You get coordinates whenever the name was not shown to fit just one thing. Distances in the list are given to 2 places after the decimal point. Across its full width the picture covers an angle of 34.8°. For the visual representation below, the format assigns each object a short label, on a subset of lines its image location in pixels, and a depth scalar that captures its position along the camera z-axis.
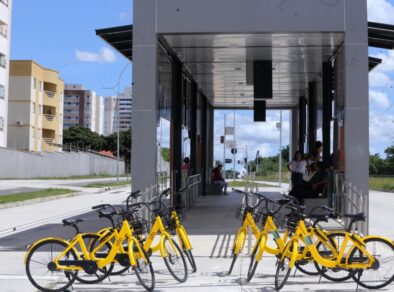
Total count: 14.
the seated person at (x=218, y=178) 27.55
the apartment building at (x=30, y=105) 70.94
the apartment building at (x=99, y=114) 180.12
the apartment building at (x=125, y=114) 142.10
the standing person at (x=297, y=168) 18.52
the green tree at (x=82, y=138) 113.25
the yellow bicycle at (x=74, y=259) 7.80
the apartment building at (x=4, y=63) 58.12
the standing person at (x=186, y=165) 20.89
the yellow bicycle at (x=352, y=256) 7.75
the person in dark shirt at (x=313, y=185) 15.99
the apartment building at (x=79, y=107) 171.75
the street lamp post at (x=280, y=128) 45.16
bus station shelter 13.09
